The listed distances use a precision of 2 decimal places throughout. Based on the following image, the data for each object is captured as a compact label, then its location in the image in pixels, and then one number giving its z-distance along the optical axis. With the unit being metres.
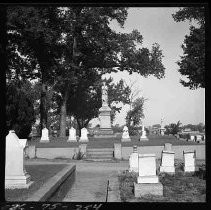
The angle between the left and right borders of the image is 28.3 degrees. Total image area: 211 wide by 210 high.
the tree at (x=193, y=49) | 29.83
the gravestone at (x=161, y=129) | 53.72
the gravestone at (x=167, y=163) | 15.58
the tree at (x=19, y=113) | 24.52
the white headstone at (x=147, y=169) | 11.23
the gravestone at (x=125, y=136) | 31.84
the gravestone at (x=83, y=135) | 31.70
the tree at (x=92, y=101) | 54.09
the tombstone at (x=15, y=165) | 10.46
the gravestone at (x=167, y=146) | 22.78
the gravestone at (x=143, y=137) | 32.97
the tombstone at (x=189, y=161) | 16.09
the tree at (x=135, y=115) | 51.45
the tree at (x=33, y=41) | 33.06
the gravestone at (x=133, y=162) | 16.06
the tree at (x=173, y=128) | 49.97
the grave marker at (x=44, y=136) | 31.23
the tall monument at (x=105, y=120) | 37.83
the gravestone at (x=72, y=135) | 32.09
